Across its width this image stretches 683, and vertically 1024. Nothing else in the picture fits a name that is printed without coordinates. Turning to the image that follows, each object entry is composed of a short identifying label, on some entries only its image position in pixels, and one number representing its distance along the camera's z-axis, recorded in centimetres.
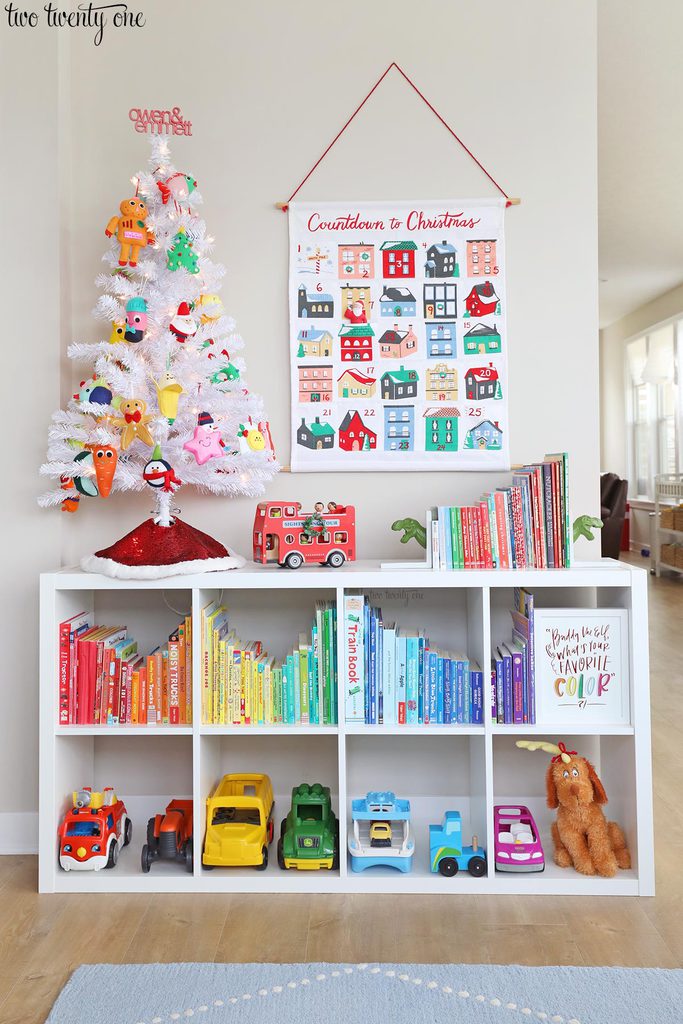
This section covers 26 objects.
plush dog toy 205
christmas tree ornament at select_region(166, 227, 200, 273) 215
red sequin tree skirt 207
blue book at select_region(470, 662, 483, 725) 211
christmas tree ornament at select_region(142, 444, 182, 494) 211
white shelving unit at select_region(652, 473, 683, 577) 738
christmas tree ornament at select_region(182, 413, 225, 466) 213
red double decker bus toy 215
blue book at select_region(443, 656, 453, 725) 211
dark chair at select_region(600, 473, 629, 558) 698
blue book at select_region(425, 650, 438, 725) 211
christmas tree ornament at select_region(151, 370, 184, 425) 210
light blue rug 154
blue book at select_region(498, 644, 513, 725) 209
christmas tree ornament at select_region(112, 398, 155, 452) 211
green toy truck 208
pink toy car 206
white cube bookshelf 205
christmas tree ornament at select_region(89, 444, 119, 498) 210
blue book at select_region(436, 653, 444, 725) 211
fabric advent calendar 238
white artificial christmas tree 211
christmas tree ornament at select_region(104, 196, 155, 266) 212
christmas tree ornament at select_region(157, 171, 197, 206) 217
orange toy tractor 210
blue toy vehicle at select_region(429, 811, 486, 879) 205
